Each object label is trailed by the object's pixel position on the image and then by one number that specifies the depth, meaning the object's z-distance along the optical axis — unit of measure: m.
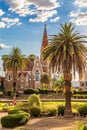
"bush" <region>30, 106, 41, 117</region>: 47.01
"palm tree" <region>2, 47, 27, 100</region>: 81.31
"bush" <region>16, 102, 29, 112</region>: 47.97
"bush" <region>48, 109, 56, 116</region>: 47.81
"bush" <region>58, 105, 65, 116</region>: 48.14
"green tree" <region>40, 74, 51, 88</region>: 126.34
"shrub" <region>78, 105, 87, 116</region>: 46.06
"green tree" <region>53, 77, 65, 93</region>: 104.43
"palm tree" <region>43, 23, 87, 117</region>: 45.97
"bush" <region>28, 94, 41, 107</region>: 50.47
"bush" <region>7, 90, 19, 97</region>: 109.93
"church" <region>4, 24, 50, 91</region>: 127.44
